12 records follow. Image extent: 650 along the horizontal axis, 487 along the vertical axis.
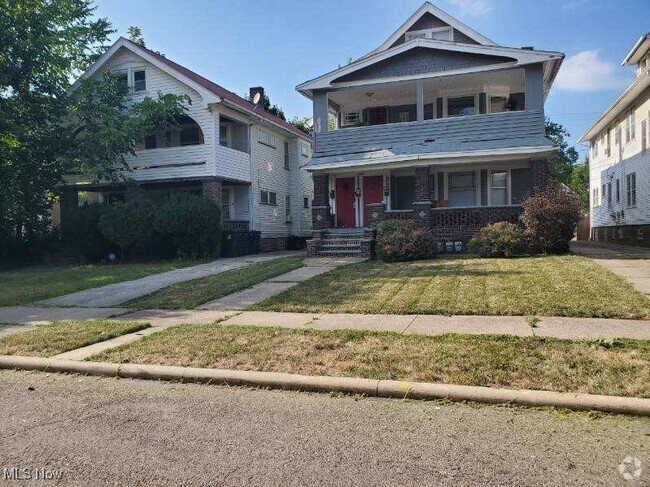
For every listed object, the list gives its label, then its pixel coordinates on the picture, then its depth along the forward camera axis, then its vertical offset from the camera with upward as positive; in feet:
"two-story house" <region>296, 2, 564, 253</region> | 57.21 +11.24
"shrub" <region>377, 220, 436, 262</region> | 48.65 -1.66
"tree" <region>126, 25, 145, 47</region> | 100.11 +38.76
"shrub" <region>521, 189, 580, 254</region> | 46.83 +0.34
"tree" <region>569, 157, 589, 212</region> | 185.94 +16.42
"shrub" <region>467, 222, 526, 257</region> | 46.65 -1.39
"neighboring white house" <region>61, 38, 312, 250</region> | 69.72 +10.91
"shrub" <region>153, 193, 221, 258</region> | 60.13 +0.81
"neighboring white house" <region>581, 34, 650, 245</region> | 67.77 +9.68
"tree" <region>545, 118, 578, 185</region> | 126.00 +19.48
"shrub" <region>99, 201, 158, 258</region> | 61.77 +1.00
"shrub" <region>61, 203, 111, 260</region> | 65.46 +0.07
